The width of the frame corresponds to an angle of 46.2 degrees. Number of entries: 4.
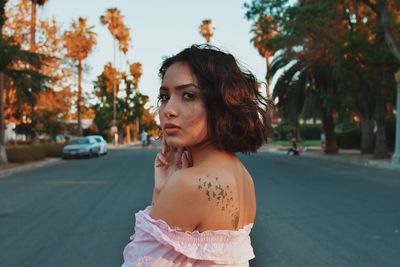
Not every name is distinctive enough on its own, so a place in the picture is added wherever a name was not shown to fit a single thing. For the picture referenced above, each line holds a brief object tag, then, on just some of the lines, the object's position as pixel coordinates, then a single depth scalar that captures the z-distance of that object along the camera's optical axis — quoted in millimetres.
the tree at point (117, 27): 63031
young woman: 1288
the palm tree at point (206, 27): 61812
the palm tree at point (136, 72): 77438
